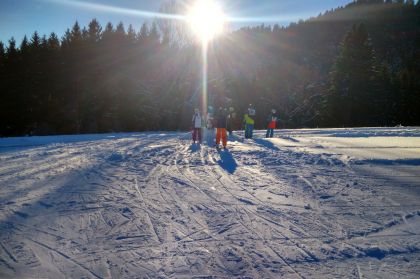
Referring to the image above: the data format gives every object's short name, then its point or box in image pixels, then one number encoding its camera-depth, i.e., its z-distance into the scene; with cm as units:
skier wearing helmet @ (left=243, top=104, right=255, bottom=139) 1793
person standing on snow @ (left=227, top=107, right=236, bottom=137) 1871
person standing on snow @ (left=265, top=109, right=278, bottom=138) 1885
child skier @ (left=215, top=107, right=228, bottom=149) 1415
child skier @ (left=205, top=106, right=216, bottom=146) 1685
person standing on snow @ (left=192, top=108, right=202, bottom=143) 1602
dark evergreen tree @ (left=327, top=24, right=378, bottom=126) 3891
